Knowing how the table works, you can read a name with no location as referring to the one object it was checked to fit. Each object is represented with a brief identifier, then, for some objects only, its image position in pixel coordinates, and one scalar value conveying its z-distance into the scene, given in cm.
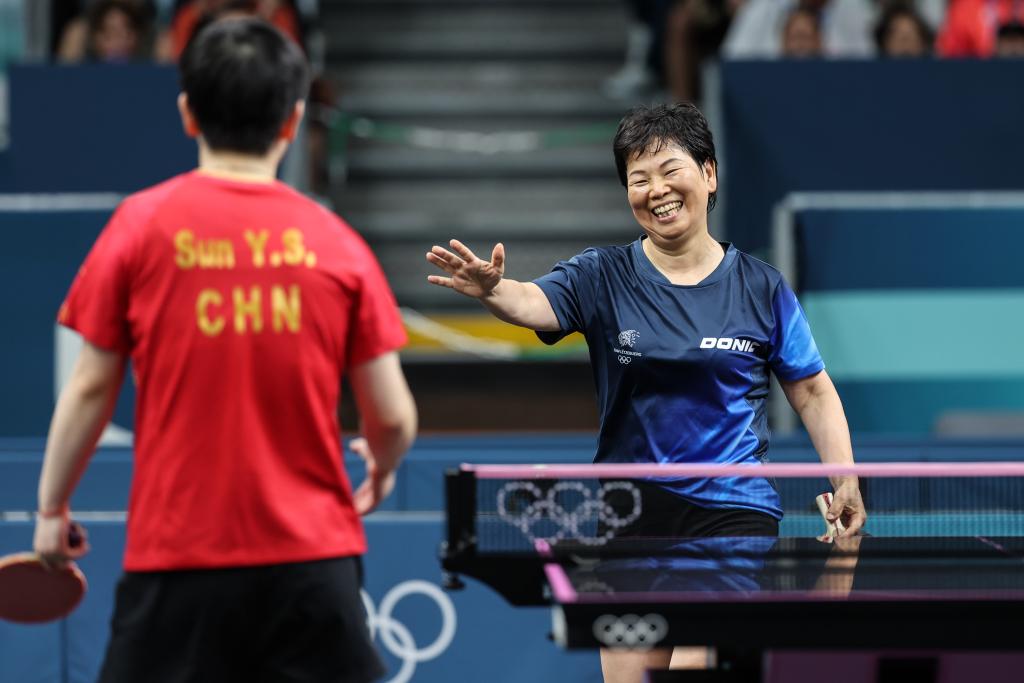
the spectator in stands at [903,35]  1678
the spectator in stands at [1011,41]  1631
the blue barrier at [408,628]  990
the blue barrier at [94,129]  1406
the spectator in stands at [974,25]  1756
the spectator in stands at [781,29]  1761
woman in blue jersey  701
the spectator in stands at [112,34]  1652
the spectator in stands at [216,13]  1658
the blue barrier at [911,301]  1283
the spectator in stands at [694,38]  1775
